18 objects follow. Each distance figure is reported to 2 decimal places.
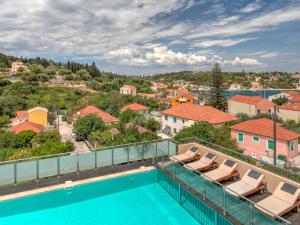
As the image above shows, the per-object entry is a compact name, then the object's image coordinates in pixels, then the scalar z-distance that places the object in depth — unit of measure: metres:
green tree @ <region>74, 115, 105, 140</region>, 29.09
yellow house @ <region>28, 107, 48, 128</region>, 39.66
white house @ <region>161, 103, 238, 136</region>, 30.72
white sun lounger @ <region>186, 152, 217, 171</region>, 12.79
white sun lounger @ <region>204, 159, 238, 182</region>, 11.44
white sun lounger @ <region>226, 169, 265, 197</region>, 9.96
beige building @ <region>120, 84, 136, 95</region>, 83.83
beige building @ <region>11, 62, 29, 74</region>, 100.12
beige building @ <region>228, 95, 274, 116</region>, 43.69
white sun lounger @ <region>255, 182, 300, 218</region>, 8.56
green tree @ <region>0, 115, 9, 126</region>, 40.98
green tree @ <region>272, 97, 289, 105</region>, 57.81
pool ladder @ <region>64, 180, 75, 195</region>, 11.21
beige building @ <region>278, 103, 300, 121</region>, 38.53
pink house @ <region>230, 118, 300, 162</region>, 21.81
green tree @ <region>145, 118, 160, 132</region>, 32.81
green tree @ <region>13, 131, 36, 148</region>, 26.23
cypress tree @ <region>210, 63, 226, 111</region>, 49.66
